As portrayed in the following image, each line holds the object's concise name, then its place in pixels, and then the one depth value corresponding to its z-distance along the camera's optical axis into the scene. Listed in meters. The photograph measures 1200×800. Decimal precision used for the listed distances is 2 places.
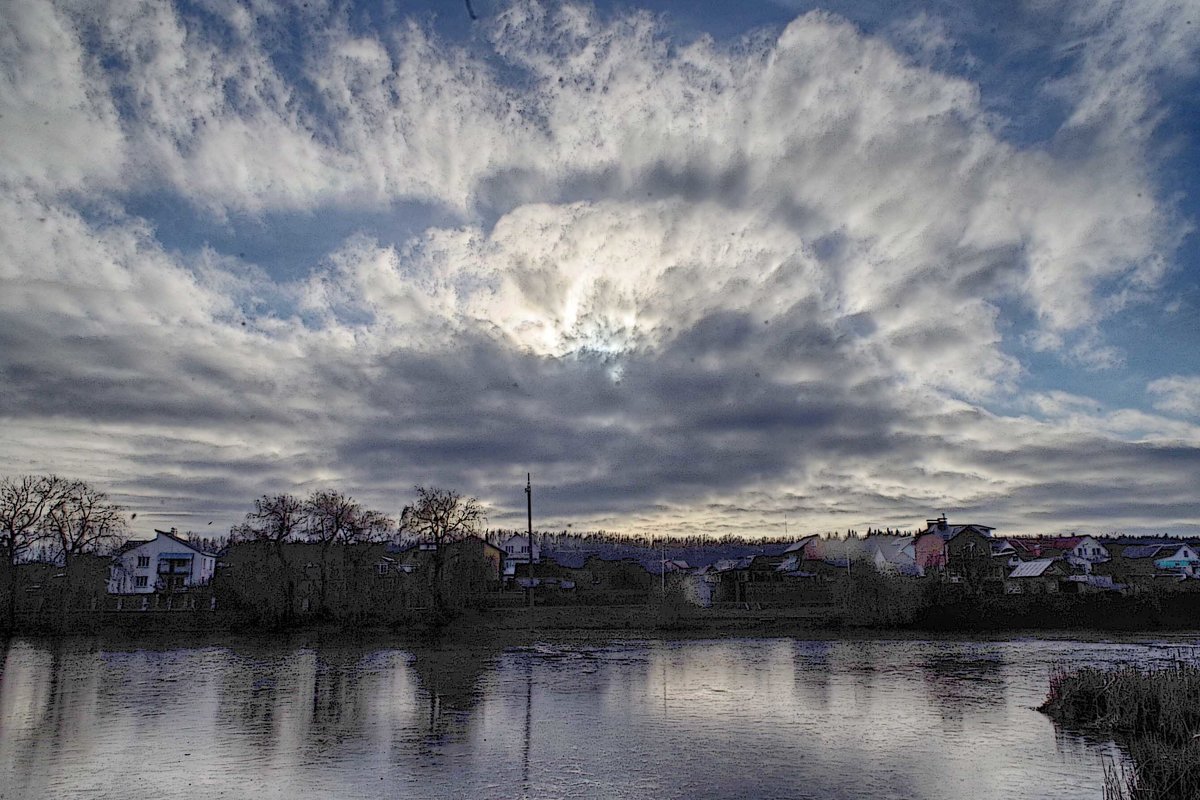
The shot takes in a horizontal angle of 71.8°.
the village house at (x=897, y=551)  99.94
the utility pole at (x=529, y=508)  76.25
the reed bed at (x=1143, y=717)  13.45
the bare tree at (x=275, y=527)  62.28
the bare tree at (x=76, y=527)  62.81
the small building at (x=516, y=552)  120.03
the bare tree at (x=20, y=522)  60.66
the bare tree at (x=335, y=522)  65.06
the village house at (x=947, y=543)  85.85
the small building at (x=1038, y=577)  76.94
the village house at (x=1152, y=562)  91.01
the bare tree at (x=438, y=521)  65.00
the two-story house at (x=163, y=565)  96.19
